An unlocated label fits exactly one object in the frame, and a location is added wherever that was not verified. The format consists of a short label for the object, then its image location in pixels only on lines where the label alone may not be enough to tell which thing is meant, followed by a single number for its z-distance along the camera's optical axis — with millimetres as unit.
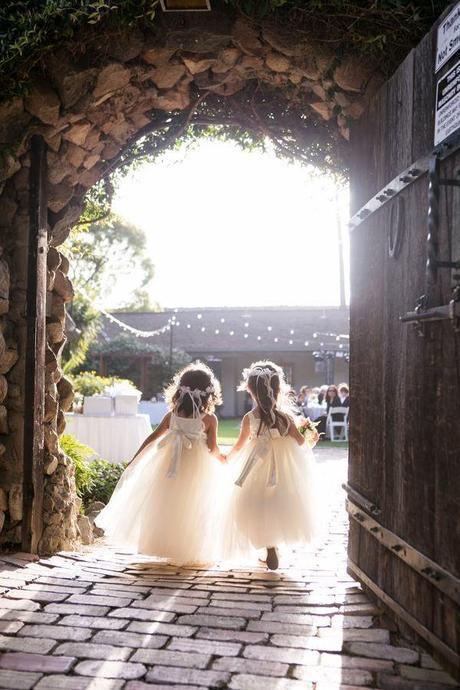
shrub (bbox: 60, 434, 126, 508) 6773
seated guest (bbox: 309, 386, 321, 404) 20416
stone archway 4363
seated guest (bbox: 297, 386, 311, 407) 18594
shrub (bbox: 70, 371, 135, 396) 12305
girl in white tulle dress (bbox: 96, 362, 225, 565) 4801
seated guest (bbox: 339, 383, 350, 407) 17156
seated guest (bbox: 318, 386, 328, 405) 19633
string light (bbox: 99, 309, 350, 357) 27309
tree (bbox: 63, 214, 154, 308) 28934
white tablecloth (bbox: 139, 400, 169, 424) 19516
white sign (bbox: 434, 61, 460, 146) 2803
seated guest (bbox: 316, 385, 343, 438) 16969
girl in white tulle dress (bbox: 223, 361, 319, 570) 4691
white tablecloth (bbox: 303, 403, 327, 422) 18156
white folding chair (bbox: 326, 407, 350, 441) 16984
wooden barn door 2766
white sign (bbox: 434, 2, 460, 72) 2859
